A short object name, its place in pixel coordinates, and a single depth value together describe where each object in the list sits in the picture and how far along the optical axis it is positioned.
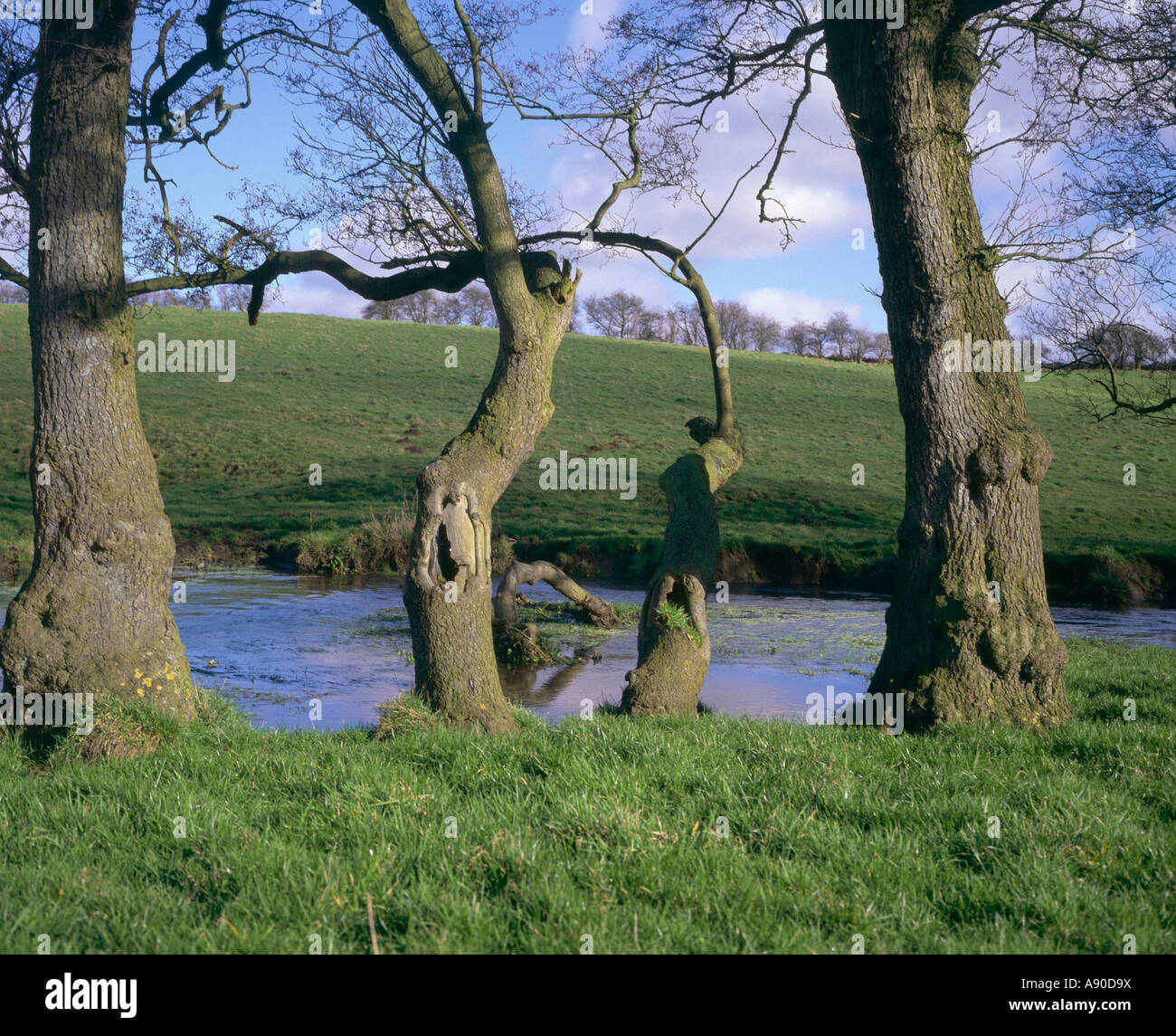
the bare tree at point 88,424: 6.79
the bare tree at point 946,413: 7.46
